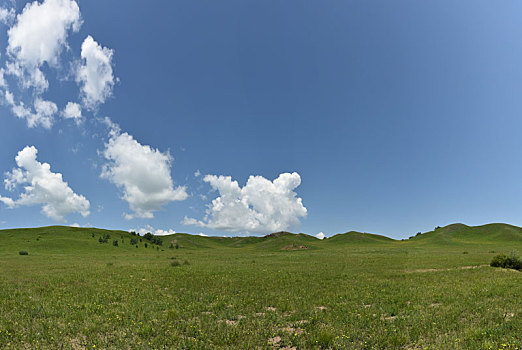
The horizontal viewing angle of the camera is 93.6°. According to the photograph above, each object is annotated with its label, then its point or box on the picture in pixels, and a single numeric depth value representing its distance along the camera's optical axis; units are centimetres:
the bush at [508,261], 2808
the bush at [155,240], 11756
